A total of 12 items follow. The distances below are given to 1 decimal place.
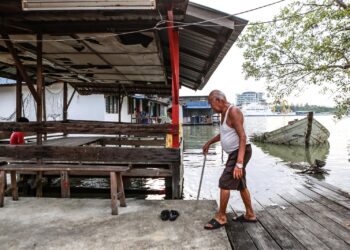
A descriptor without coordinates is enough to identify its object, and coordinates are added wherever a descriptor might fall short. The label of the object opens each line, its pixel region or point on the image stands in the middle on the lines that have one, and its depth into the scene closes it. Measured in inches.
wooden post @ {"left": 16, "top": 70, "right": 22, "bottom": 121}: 440.9
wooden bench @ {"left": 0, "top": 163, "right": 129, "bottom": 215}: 191.7
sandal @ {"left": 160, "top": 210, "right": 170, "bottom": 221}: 172.6
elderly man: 162.7
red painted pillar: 242.7
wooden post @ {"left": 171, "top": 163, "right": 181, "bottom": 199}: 273.6
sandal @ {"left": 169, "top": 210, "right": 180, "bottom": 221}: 171.7
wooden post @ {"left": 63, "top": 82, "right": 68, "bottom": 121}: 590.3
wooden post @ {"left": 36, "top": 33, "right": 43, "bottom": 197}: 269.8
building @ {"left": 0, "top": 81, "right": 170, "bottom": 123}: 753.0
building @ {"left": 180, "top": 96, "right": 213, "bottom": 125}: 2209.5
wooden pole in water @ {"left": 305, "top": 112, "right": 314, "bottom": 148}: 1061.0
